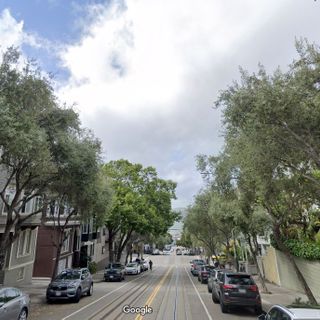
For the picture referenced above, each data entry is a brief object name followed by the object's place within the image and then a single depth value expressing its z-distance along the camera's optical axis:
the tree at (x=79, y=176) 10.82
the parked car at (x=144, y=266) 36.77
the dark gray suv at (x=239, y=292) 11.02
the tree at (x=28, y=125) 8.51
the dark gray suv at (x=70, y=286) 12.80
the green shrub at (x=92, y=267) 29.00
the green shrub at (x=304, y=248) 15.21
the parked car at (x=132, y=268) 30.96
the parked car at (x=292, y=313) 4.72
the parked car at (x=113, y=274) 24.03
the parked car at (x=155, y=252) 86.41
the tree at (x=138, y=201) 27.15
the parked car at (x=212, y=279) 14.09
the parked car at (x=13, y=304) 7.72
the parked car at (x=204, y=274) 22.92
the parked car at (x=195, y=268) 29.80
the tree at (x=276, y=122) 7.92
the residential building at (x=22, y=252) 16.81
